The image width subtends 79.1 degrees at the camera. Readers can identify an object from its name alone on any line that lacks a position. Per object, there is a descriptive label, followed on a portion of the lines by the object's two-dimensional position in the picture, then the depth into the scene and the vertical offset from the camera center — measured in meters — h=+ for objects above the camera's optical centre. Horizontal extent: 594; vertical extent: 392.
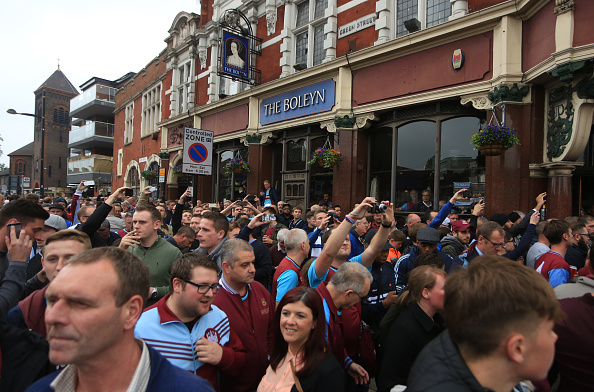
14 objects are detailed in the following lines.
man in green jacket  3.96 -0.62
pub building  7.77 +3.03
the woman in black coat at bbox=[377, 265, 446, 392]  2.50 -0.92
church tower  56.84 +9.34
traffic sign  7.91 +0.96
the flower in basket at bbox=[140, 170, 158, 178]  21.75 +1.18
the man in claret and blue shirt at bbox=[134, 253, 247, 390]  2.35 -0.91
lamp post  17.89 +3.90
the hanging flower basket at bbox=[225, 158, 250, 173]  14.71 +1.21
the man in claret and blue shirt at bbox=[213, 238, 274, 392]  2.79 -0.98
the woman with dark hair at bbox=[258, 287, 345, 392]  2.23 -1.04
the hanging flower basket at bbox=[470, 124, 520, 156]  7.42 +1.29
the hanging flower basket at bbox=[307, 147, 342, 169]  11.51 +1.31
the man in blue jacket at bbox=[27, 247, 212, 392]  1.37 -0.55
